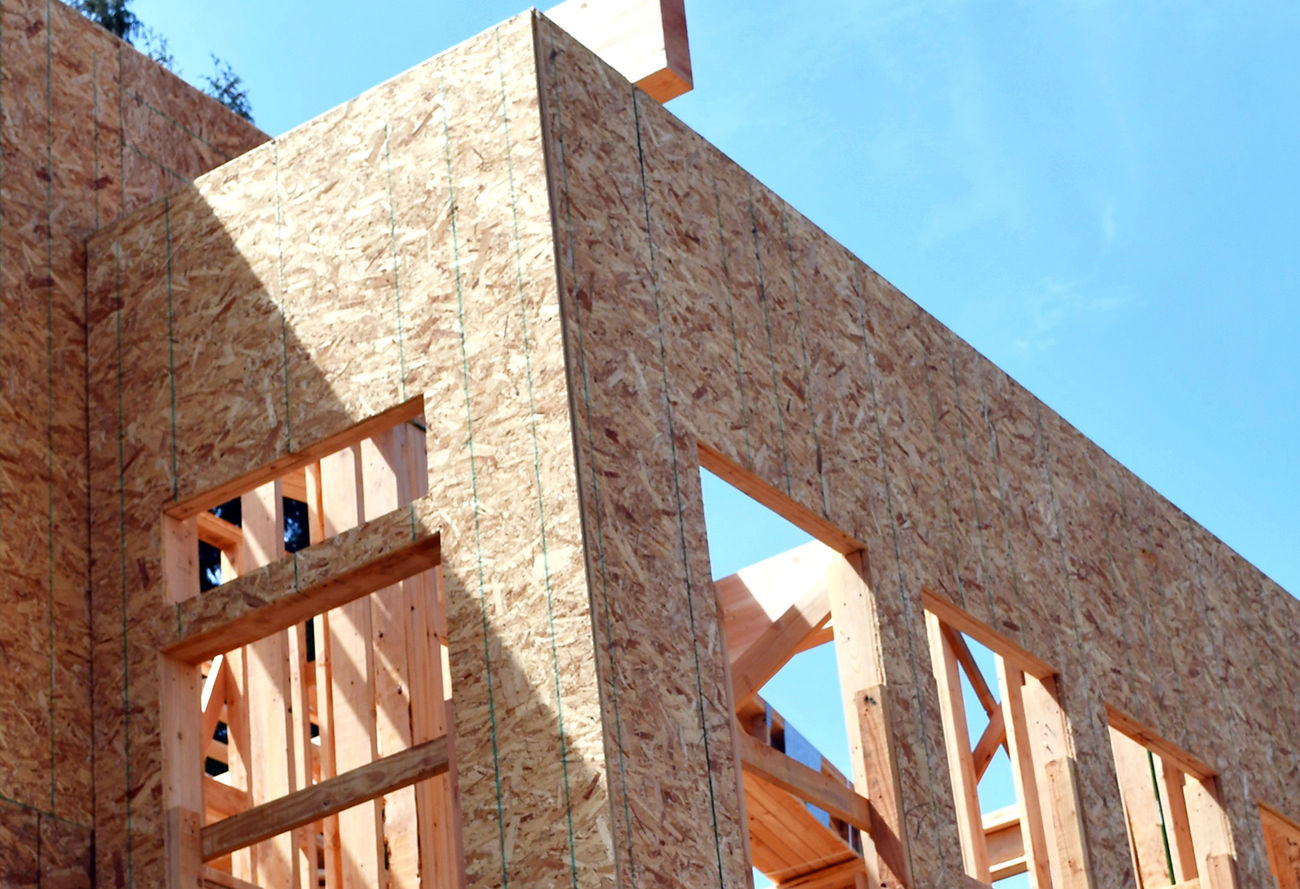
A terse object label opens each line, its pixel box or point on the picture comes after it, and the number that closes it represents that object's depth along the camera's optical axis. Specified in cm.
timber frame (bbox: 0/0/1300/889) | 872
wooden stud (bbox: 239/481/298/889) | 1076
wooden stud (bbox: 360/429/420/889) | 1068
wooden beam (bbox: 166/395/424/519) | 944
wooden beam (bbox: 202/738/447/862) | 886
